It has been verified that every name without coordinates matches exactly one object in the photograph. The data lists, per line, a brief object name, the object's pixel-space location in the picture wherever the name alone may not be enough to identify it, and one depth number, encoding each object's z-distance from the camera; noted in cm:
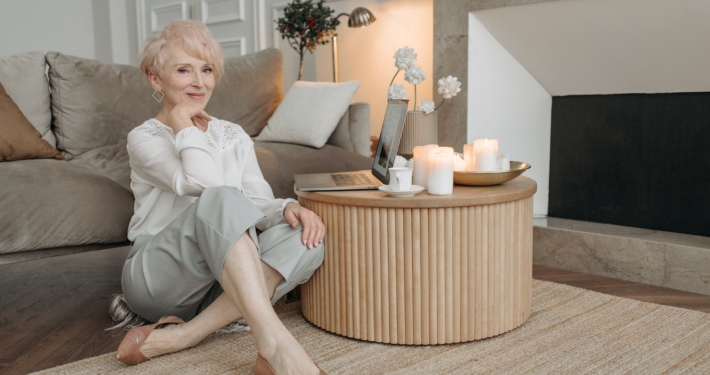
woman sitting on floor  140
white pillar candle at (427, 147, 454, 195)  155
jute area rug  146
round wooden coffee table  153
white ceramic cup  154
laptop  169
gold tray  167
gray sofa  191
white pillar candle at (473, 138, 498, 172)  172
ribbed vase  259
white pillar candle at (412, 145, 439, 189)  167
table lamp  327
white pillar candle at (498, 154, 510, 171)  174
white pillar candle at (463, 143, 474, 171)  176
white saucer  154
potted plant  343
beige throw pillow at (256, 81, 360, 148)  269
